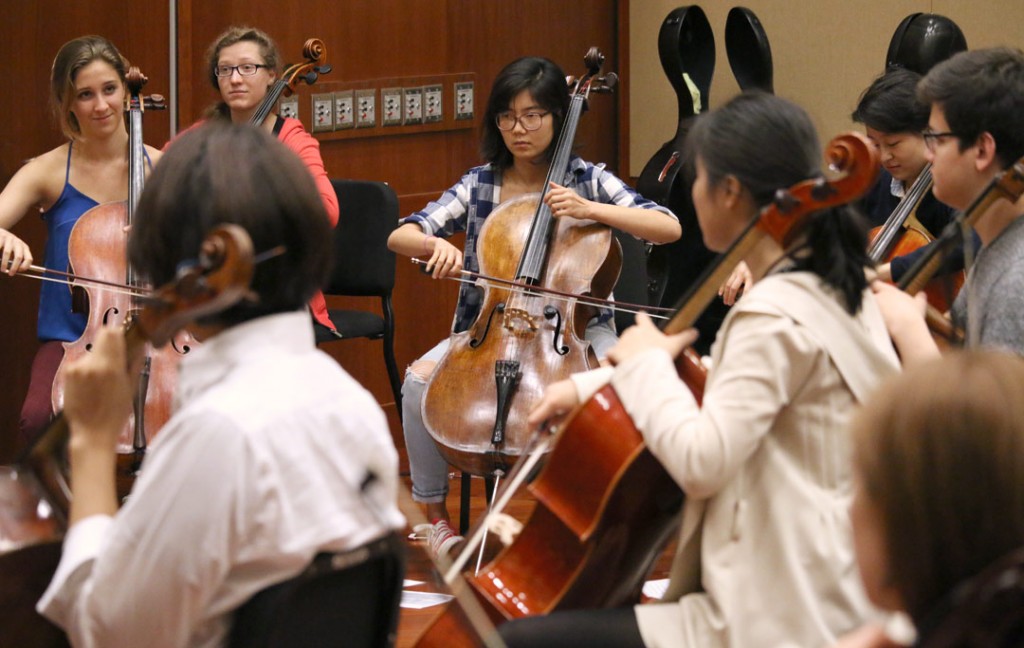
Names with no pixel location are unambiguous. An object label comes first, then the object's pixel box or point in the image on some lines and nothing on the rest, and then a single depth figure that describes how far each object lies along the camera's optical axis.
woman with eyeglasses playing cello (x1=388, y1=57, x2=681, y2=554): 6.00
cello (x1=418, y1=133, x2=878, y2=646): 3.23
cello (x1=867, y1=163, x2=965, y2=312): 5.34
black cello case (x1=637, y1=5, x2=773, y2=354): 8.27
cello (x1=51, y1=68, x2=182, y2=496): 5.57
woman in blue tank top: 6.16
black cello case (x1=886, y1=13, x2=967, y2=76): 7.94
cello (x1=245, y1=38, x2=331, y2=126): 6.46
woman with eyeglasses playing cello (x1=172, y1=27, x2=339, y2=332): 6.53
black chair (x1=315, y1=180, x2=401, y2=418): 7.18
